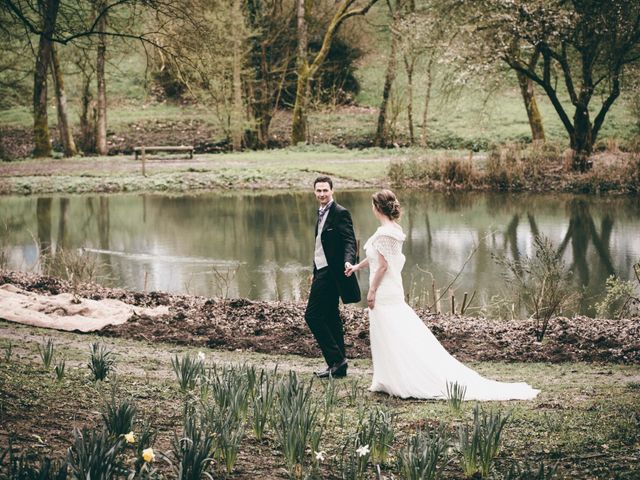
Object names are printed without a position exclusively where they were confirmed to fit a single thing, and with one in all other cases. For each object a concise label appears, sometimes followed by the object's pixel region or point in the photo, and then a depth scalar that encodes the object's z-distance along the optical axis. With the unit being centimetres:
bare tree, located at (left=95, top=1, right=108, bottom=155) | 4129
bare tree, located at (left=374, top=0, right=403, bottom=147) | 4391
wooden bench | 3848
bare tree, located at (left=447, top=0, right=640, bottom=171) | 2975
